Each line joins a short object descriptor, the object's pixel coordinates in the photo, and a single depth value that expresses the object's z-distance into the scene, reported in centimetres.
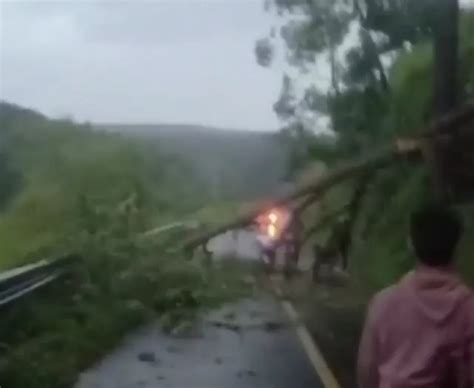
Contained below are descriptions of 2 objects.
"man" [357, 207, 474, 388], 367
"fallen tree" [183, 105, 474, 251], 689
